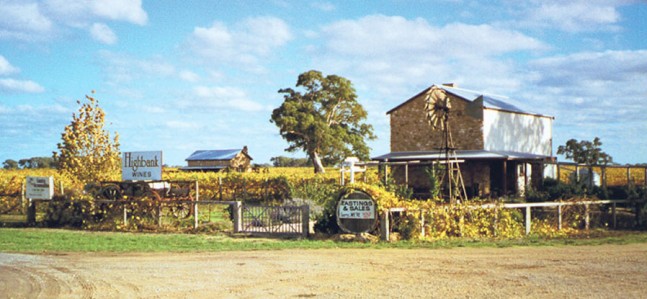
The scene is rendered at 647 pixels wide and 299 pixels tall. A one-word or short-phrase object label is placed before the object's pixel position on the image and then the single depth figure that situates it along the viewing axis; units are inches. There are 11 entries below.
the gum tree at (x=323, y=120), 2320.4
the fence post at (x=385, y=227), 710.5
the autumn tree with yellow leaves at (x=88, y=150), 1385.3
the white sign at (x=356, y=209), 724.7
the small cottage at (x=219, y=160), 2960.1
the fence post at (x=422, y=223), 726.5
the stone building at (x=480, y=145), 1440.7
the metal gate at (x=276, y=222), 758.5
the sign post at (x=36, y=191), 984.9
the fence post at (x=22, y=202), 1184.3
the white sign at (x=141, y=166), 969.5
